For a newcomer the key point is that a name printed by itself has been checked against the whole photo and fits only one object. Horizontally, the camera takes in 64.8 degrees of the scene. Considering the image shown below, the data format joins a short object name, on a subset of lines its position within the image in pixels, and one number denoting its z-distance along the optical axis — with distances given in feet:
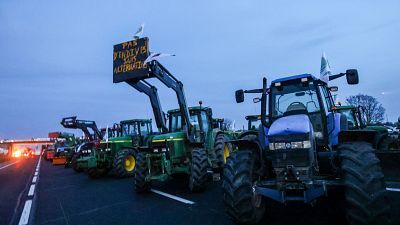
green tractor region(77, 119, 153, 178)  43.39
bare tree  180.14
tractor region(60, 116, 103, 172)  77.10
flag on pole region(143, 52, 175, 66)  32.40
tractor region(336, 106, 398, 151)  36.22
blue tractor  13.82
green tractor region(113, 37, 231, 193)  29.63
